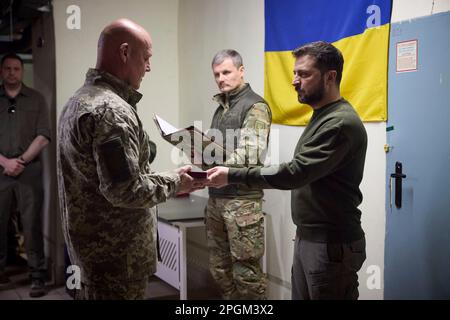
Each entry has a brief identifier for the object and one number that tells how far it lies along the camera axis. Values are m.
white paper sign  2.24
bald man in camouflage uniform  1.51
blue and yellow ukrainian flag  2.42
